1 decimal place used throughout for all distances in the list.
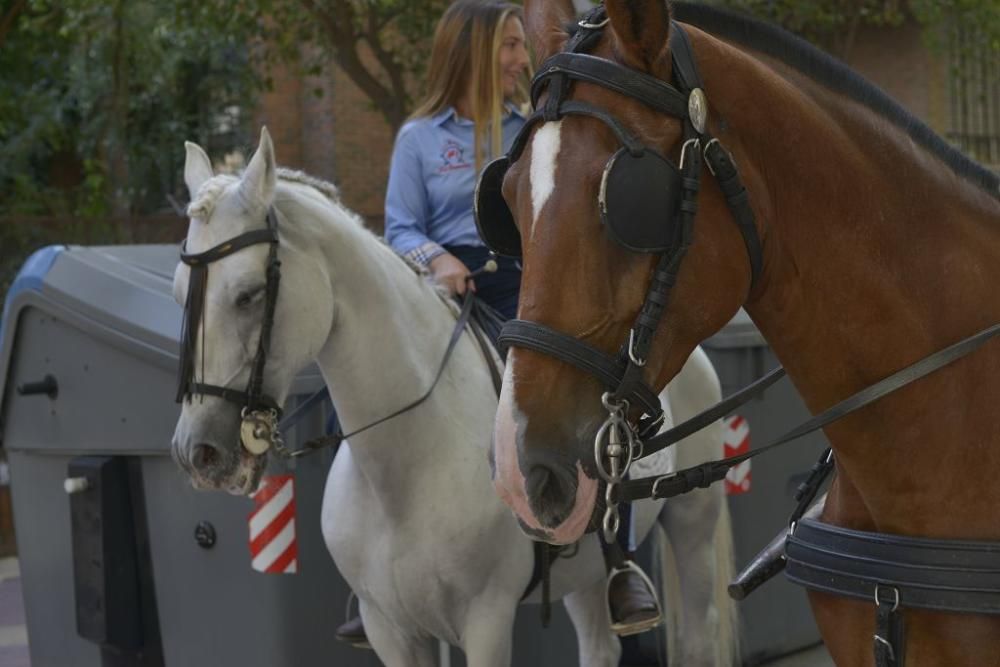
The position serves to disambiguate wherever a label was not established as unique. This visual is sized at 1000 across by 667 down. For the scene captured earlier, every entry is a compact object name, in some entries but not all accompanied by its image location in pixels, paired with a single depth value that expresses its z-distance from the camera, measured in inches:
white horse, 270.2
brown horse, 159.6
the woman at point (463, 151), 326.3
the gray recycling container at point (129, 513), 360.8
